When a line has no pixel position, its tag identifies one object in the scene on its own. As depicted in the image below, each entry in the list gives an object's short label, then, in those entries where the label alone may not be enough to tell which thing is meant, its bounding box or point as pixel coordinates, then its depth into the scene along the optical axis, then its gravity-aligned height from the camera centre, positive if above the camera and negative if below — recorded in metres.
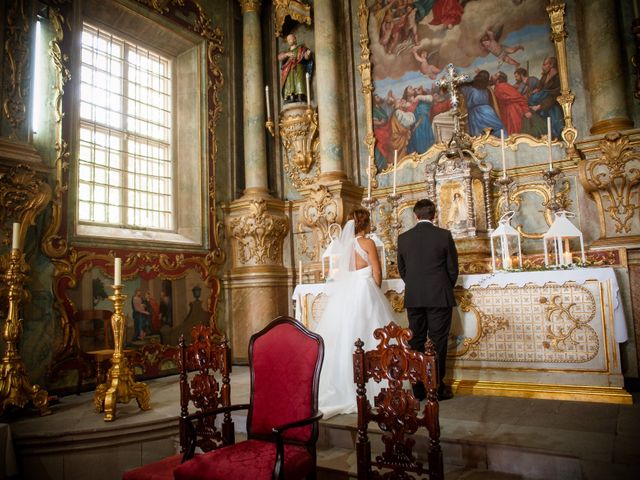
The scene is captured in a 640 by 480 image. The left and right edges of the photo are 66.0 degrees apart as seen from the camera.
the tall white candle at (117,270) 4.46 +0.28
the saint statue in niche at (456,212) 6.19 +0.95
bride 4.16 -0.19
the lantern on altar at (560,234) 4.62 +0.45
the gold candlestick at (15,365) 4.39 -0.53
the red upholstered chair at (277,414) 2.44 -0.65
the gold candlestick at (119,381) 4.48 -0.73
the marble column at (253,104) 8.05 +3.20
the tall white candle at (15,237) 4.51 +0.63
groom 4.26 +0.05
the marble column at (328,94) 7.41 +3.02
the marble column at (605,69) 5.64 +2.47
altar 4.11 -0.46
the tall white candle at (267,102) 8.23 +3.23
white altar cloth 4.09 +0.04
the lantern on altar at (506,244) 4.83 +0.41
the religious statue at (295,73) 8.07 +3.62
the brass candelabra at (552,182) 4.82 +1.00
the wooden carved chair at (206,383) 3.14 -0.57
